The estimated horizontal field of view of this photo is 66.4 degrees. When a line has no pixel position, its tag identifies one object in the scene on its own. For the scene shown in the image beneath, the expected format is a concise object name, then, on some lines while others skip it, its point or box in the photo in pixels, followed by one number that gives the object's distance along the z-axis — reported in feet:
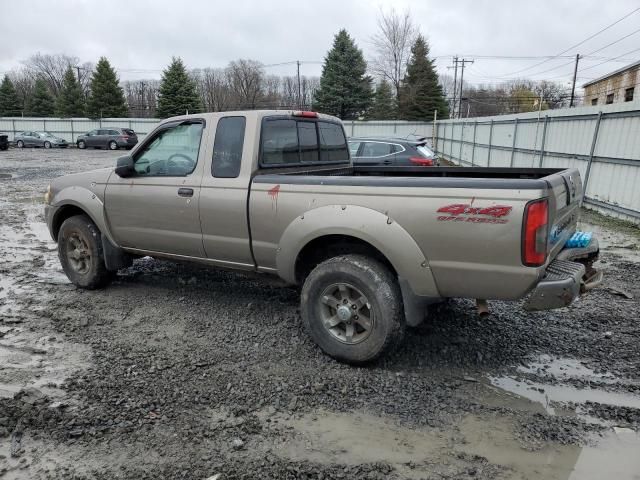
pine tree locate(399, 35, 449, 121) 131.95
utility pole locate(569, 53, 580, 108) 170.95
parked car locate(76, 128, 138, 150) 116.67
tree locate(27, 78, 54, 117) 173.27
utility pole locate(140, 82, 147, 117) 205.82
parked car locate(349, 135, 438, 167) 41.24
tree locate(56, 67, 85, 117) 157.69
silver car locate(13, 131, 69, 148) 121.60
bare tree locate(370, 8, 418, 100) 163.63
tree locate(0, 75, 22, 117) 174.50
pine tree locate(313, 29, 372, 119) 132.05
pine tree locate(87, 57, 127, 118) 143.02
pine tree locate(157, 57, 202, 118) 140.87
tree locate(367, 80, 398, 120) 137.28
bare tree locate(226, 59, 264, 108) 214.28
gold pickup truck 10.43
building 84.64
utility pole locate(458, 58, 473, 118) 222.56
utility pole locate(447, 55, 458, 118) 230.75
